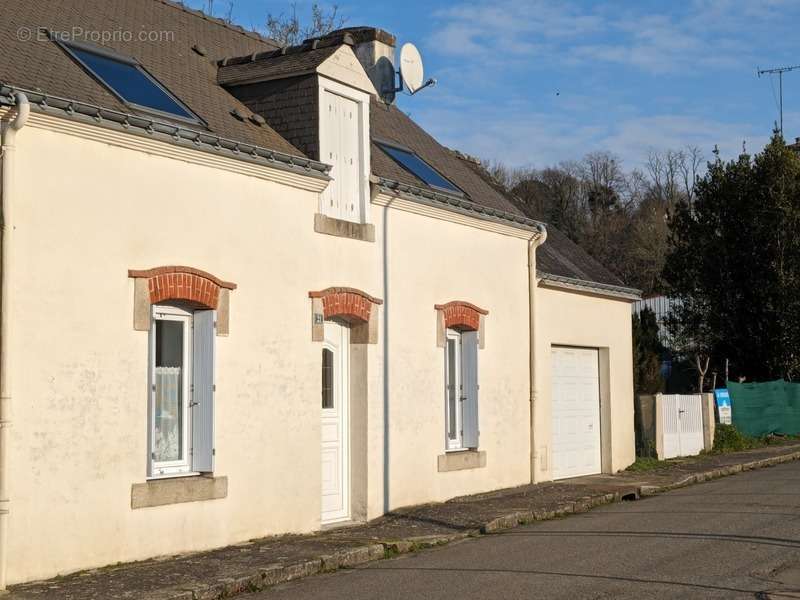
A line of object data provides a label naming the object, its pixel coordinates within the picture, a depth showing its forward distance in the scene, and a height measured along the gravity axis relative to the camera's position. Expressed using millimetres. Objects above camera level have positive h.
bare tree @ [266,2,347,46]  30047 +10594
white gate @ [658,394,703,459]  21797 -581
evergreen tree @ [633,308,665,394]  28969 +931
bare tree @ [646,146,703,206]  62719 +12427
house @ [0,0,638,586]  9258 +1118
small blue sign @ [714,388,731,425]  25203 -194
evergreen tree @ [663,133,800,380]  29625 +3714
